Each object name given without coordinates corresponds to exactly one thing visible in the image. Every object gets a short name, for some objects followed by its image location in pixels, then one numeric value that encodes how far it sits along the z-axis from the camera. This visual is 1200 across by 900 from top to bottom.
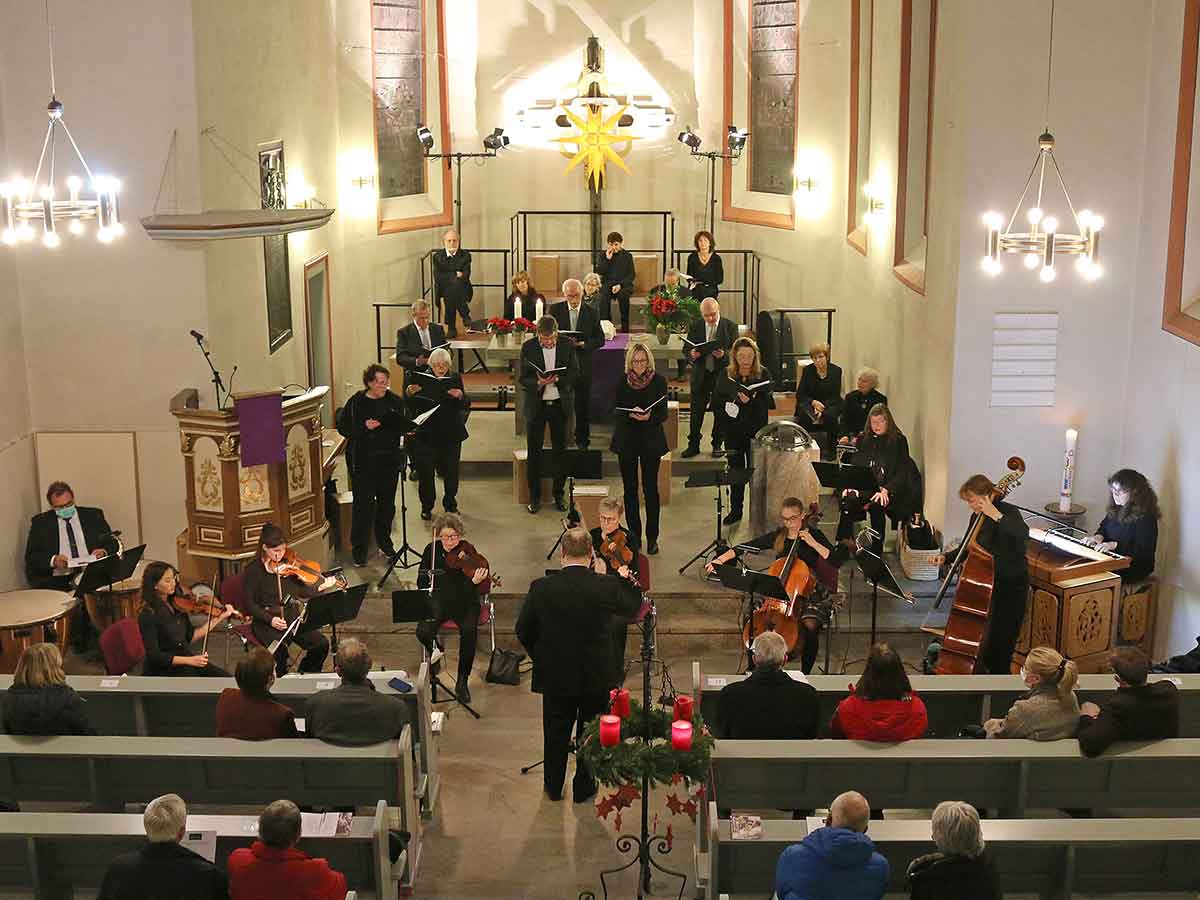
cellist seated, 9.55
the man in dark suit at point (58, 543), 10.43
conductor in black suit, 7.80
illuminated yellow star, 17.58
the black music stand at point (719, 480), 10.45
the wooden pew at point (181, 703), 8.05
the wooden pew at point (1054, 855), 6.45
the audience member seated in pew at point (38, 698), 7.25
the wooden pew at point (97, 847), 6.43
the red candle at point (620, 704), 6.71
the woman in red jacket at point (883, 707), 7.21
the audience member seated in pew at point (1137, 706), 7.17
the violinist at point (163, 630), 8.56
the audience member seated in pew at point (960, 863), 5.72
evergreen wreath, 6.57
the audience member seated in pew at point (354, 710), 7.26
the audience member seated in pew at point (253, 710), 7.27
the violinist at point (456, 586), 9.39
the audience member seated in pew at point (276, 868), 5.84
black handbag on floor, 9.70
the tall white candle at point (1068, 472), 10.82
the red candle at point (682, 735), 6.57
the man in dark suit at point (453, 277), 16.23
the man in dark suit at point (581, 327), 13.02
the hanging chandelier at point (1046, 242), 9.16
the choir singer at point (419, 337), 12.91
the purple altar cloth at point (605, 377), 13.74
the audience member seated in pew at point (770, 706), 7.41
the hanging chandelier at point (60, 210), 8.73
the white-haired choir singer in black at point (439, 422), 11.71
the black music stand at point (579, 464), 10.59
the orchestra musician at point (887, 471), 10.93
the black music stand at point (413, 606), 8.70
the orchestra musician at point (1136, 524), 9.96
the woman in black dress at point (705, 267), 15.76
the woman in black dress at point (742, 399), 12.02
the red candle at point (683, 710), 6.63
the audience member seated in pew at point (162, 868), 5.77
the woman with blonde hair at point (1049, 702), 7.34
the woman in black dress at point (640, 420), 11.27
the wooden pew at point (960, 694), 8.05
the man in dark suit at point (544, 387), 12.11
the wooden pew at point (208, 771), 7.16
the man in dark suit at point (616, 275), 16.14
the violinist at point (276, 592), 9.37
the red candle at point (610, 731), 6.57
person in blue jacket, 5.72
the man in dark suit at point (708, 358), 13.15
